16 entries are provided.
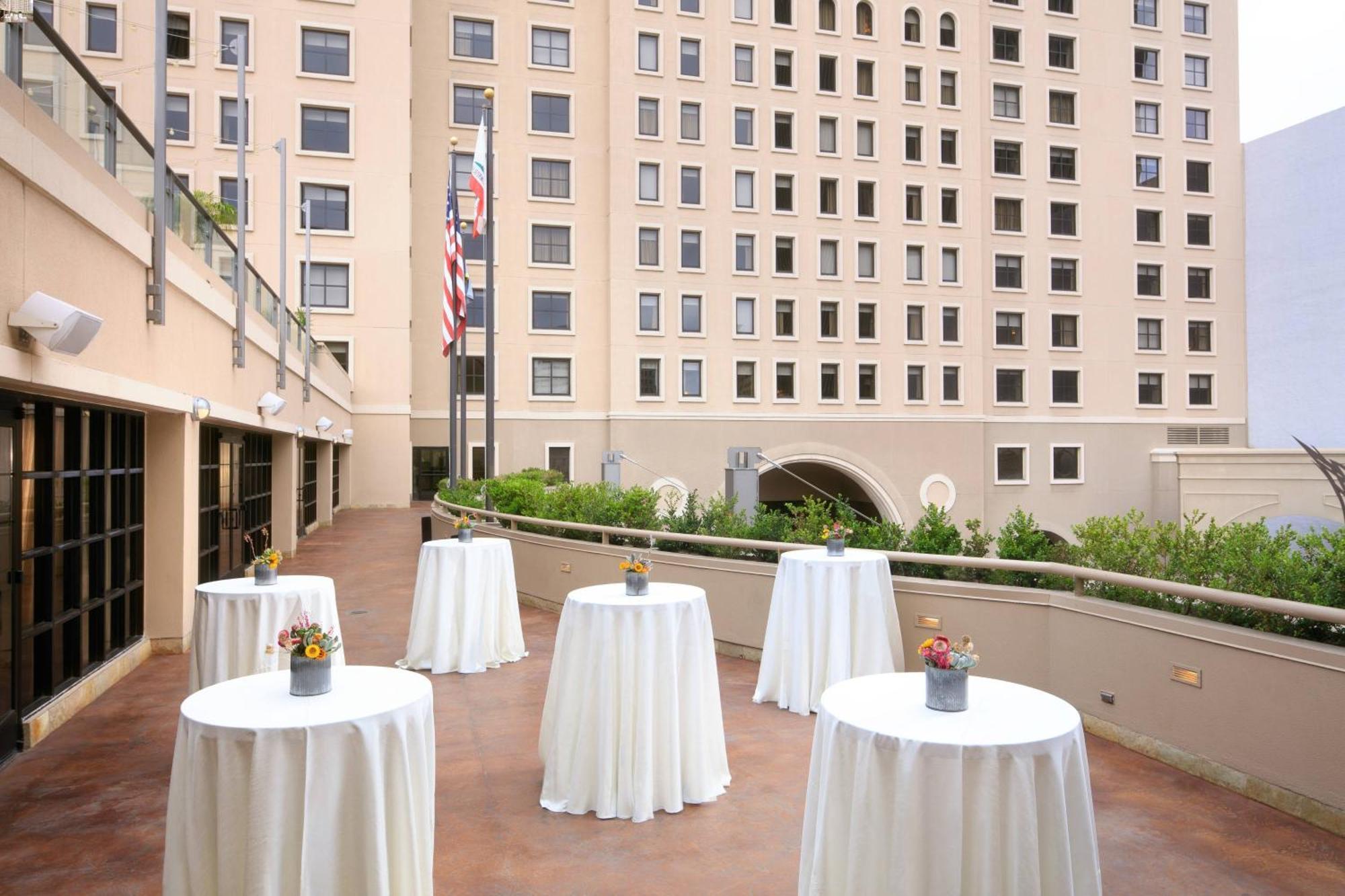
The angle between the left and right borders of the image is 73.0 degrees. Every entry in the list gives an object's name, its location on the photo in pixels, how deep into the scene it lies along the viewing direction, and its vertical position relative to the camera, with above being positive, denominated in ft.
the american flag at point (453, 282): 61.67 +12.52
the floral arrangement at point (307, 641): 13.43 -2.69
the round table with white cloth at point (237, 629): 21.66 -4.01
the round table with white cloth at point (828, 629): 24.77 -4.61
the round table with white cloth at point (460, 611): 30.19 -5.02
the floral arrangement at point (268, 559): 22.76 -2.44
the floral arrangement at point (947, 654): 12.69 -2.70
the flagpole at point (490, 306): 58.85 +10.42
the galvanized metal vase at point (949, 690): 12.71 -3.20
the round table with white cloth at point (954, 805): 11.37 -4.40
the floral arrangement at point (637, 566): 19.79 -2.26
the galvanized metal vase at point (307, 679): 13.56 -3.24
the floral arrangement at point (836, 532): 26.08 -2.02
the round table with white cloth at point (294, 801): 11.95 -4.55
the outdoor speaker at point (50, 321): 18.44 +2.90
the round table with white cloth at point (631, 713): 18.07 -5.10
